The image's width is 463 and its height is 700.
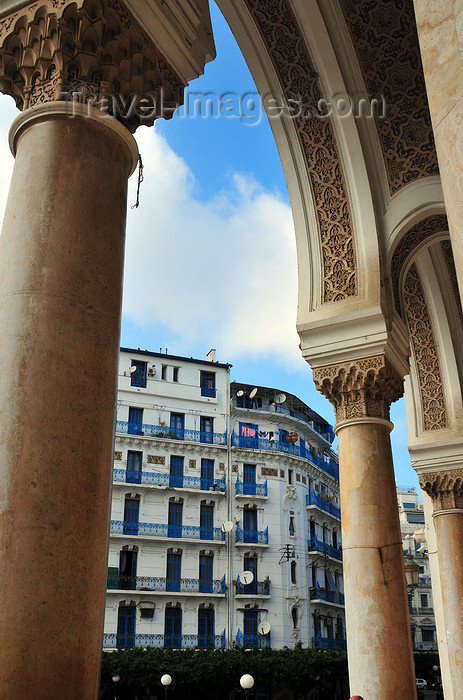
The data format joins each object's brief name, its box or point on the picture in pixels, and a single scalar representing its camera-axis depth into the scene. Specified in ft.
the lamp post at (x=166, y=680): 58.62
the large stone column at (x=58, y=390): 7.11
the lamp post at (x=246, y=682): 42.83
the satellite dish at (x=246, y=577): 88.58
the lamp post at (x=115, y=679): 68.70
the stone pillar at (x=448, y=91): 5.69
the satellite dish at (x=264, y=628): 88.22
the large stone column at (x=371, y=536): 17.01
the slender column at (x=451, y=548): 25.44
